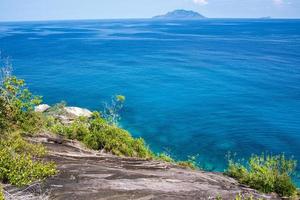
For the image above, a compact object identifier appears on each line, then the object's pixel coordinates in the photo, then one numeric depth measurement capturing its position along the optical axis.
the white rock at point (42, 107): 45.28
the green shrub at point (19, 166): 12.08
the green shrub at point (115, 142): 20.02
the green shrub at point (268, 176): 15.66
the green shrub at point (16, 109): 18.55
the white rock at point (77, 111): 42.94
